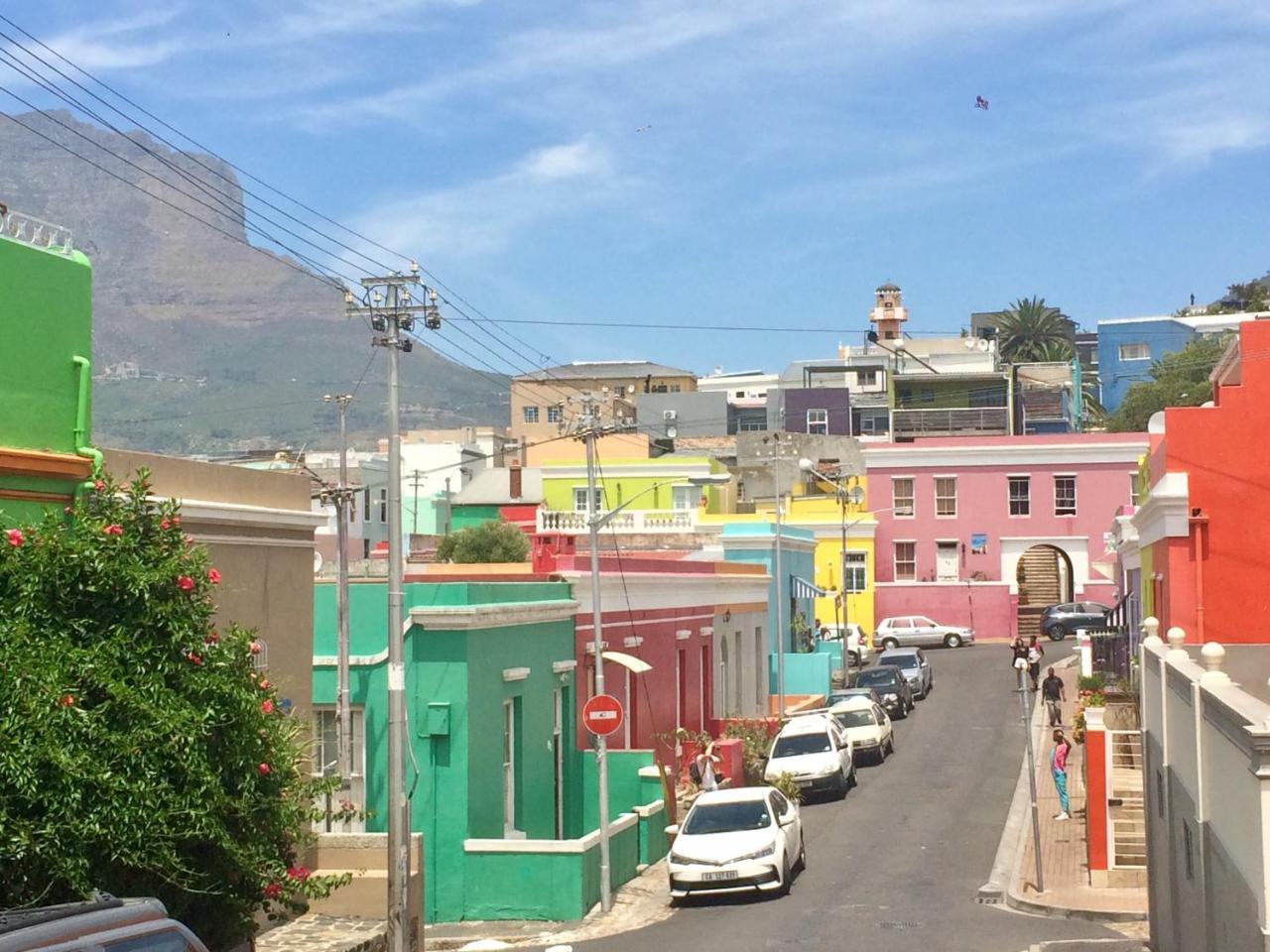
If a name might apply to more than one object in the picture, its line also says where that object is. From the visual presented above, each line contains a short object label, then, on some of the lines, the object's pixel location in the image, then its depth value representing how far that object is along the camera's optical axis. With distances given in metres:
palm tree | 114.06
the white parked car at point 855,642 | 56.87
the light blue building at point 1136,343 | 108.75
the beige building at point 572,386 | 118.62
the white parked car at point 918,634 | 60.53
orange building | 23.42
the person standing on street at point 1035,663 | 46.92
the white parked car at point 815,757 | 32.53
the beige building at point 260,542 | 17.52
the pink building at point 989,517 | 62.97
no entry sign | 25.11
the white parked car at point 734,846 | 23.44
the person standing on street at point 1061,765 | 27.86
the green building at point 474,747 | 22.77
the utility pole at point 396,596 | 19.47
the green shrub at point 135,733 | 11.89
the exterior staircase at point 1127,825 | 23.75
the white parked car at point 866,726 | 37.38
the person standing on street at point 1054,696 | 38.28
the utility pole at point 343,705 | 23.47
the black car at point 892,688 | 43.91
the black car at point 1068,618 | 58.34
